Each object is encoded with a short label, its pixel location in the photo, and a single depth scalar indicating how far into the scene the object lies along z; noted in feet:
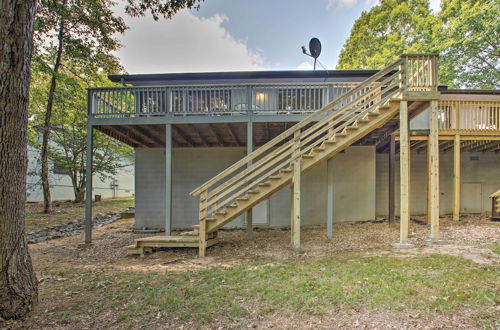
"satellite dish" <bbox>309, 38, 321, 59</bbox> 31.07
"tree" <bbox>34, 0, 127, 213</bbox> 35.63
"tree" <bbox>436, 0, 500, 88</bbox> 41.24
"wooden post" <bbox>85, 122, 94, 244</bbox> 22.09
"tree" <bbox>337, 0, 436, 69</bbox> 53.62
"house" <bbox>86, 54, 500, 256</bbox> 18.08
